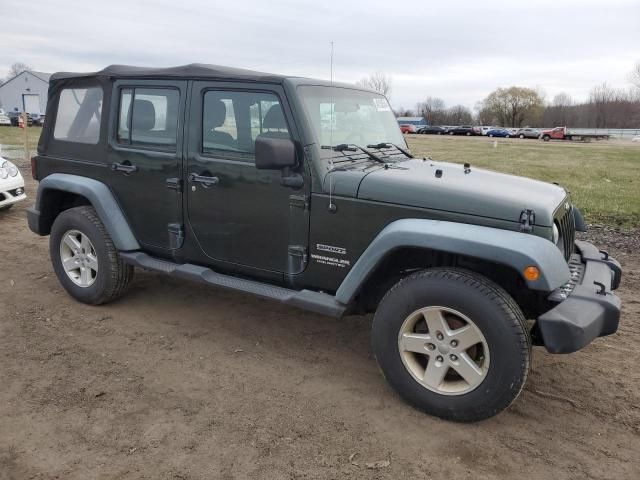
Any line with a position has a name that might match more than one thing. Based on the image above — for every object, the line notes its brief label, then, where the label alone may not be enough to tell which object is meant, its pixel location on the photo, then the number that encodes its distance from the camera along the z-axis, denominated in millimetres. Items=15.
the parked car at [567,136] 46250
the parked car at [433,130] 59541
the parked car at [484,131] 58738
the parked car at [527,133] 54250
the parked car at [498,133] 57225
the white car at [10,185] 7859
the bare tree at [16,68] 108250
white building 61469
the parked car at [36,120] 41006
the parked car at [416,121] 65750
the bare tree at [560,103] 89331
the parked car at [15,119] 40106
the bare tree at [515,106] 83688
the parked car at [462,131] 58875
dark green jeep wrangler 2791
